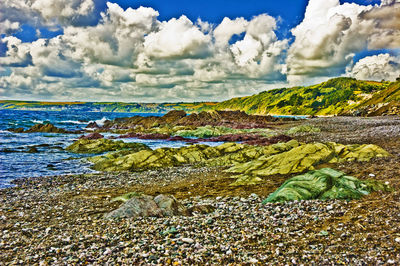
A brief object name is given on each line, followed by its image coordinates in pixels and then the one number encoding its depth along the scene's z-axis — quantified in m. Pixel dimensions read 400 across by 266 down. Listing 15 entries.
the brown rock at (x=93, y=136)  62.70
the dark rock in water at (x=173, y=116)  98.31
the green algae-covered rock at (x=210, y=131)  67.19
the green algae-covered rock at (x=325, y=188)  13.80
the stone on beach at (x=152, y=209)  13.07
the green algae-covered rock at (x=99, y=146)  42.22
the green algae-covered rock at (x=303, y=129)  63.59
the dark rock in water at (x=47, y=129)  74.38
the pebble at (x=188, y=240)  9.79
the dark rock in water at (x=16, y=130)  73.16
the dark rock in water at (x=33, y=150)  39.78
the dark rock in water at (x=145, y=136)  65.00
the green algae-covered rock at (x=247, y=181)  19.36
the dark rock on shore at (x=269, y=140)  46.92
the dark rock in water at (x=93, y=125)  99.86
